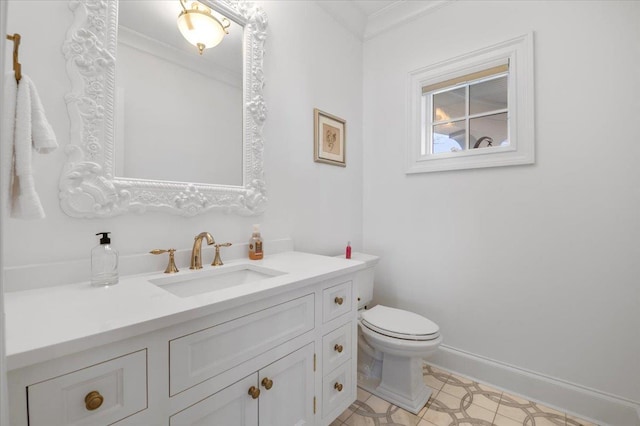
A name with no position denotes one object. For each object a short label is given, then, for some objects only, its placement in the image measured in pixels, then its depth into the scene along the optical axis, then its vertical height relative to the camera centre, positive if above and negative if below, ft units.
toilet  5.23 -2.59
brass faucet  4.19 -0.53
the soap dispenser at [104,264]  3.28 -0.59
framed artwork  6.50 +1.80
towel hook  1.66 +0.96
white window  5.68 +2.32
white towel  1.85 +0.40
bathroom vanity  1.98 -1.19
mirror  3.81 +1.68
